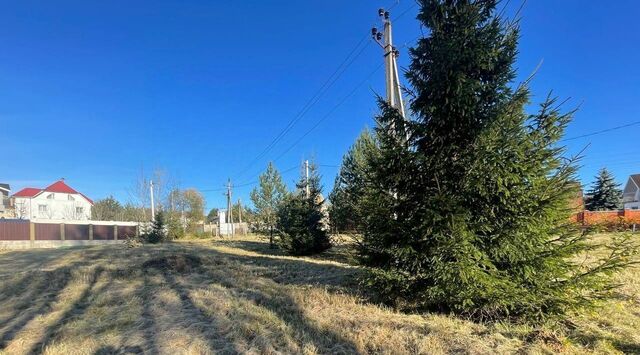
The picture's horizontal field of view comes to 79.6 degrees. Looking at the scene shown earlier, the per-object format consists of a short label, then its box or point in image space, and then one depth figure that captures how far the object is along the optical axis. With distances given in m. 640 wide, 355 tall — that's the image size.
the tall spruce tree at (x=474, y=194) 5.38
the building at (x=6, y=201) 53.58
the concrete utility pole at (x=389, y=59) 12.43
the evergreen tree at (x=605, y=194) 31.27
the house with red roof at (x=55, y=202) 60.44
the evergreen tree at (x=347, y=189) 15.63
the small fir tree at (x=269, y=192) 30.30
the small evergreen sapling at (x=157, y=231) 28.99
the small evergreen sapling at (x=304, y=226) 16.94
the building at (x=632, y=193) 52.67
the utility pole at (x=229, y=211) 50.09
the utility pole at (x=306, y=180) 18.53
